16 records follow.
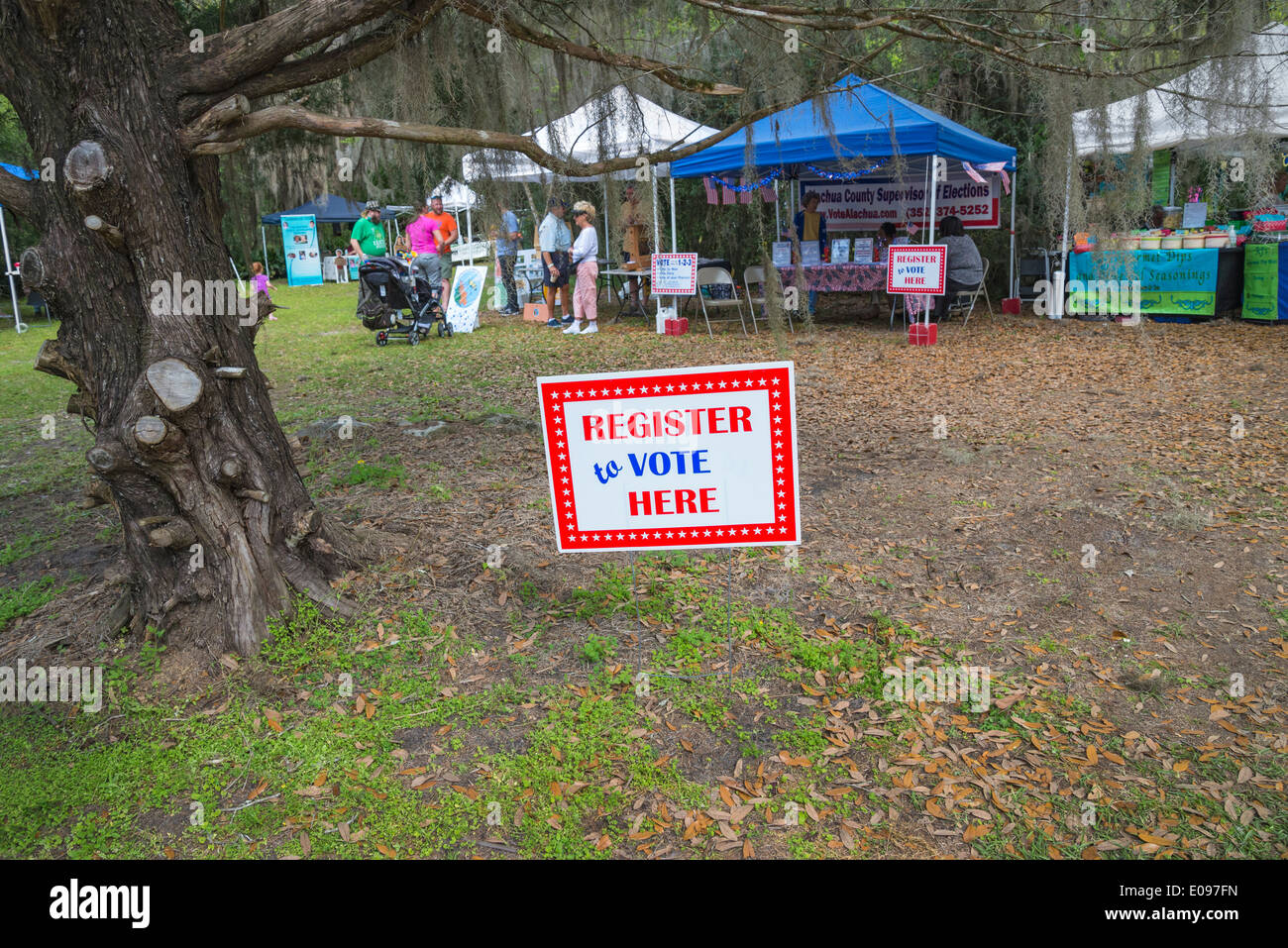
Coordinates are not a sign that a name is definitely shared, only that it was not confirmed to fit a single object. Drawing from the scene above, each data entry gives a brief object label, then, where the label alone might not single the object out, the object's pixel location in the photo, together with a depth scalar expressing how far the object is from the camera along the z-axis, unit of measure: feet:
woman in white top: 41.91
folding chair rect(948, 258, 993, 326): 41.78
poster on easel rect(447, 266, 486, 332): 44.32
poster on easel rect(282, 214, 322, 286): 80.69
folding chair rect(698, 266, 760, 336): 41.34
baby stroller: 39.45
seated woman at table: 39.96
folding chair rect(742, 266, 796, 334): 43.14
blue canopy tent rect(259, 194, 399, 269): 87.77
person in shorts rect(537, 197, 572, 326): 42.04
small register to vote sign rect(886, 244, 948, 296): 35.73
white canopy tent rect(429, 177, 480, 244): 57.31
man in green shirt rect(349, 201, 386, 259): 43.45
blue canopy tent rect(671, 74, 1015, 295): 34.38
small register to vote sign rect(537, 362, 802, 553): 11.48
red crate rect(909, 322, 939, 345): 36.55
